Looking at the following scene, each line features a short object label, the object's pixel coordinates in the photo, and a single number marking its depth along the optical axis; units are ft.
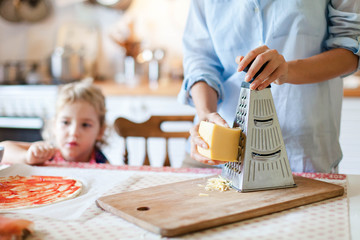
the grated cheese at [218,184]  2.93
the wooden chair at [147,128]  5.07
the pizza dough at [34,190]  2.77
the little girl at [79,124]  5.03
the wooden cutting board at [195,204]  2.31
